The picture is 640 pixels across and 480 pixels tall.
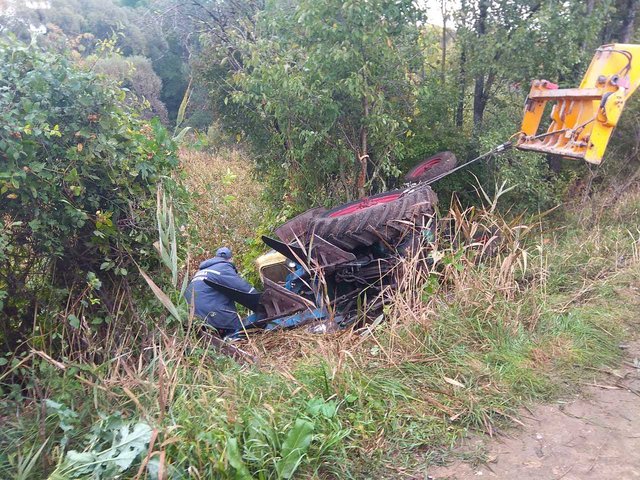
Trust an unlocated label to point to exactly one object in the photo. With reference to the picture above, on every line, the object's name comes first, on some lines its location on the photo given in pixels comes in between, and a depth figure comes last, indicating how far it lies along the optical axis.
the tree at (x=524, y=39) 7.92
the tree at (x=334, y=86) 7.16
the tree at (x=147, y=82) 15.63
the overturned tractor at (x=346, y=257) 5.74
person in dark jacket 5.79
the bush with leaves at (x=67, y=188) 3.40
